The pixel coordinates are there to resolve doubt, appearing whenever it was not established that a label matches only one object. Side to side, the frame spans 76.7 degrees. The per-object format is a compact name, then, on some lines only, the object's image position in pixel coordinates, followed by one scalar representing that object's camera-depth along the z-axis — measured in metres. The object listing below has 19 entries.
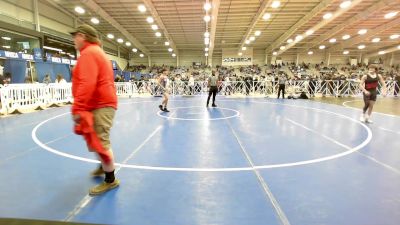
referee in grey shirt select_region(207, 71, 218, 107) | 11.89
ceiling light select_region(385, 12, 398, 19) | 19.89
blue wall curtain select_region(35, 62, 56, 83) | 18.00
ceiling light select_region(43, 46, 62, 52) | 20.38
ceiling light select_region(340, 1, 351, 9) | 17.12
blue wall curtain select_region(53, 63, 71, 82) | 20.11
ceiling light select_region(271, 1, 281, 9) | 16.93
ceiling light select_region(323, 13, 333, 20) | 20.03
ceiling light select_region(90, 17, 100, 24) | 22.05
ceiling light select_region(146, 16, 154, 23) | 20.84
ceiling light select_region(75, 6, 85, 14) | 19.57
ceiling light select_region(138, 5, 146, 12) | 17.84
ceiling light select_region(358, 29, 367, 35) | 26.55
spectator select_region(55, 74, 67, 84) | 14.18
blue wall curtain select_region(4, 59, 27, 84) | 15.92
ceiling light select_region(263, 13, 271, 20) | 20.23
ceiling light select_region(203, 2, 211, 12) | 17.55
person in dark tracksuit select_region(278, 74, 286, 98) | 16.77
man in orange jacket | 2.78
